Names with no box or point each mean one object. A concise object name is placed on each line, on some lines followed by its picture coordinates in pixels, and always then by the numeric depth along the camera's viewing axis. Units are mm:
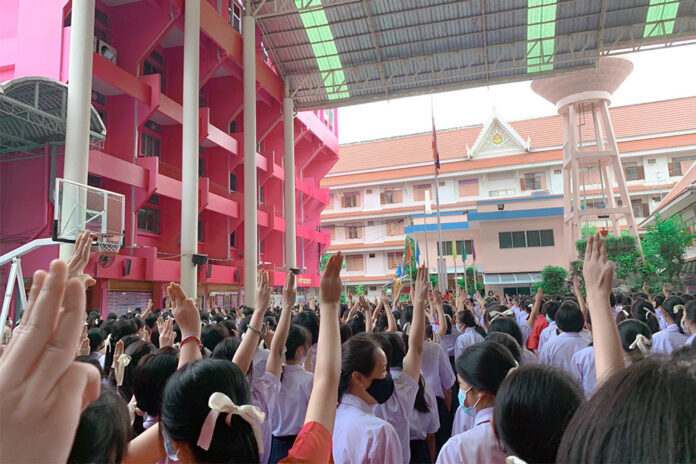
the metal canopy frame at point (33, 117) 10000
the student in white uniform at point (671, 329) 4008
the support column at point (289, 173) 19531
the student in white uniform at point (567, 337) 4148
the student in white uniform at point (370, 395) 1884
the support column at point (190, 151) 13352
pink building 11930
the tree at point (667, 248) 14430
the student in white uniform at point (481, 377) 1981
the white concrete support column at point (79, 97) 10078
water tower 21078
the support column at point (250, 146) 16297
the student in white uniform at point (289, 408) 2951
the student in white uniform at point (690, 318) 3871
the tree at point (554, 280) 19938
